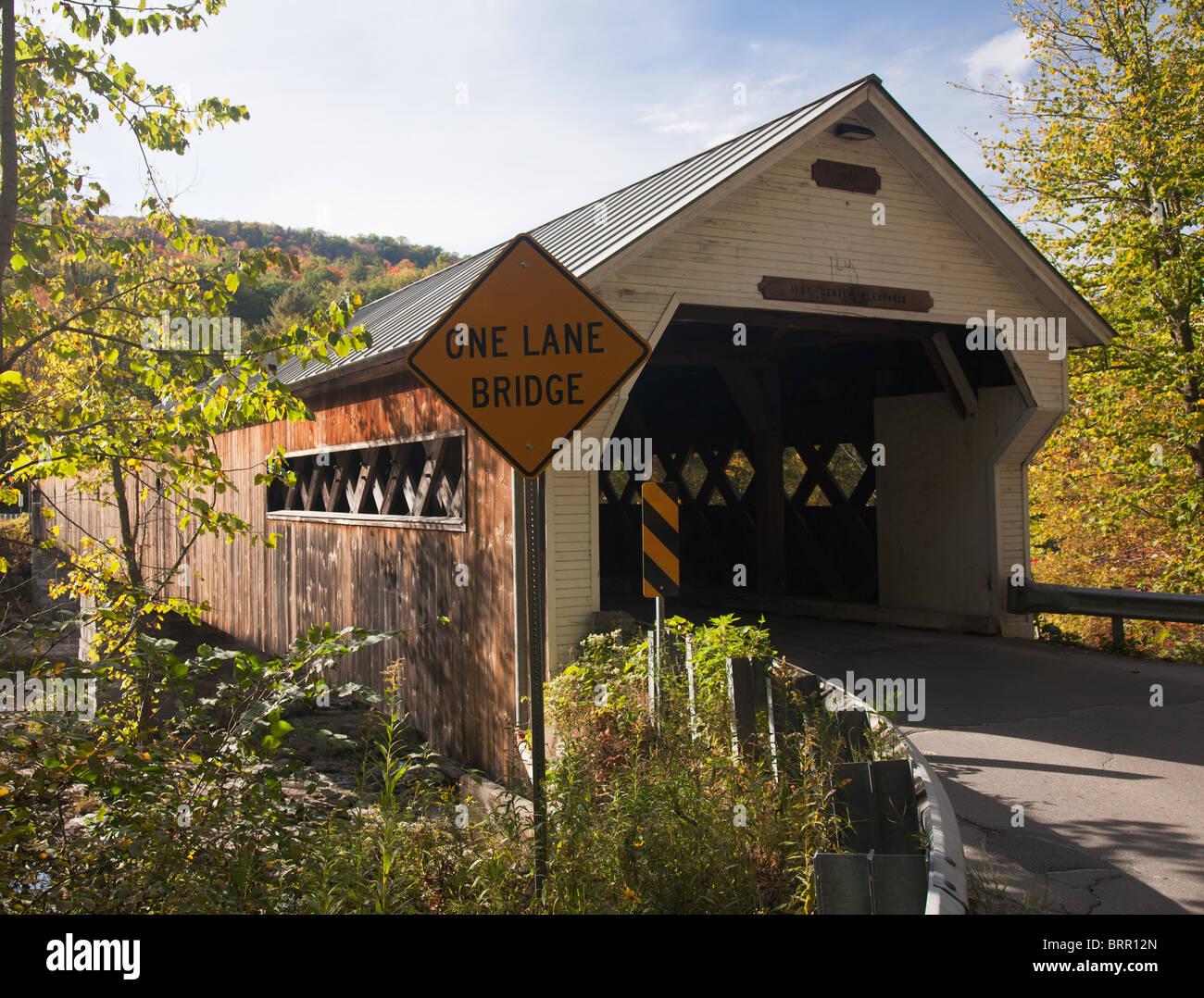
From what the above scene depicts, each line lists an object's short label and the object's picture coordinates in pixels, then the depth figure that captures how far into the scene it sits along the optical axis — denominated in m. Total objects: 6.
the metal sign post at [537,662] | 3.57
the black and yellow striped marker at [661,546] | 5.62
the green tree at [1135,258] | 16.59
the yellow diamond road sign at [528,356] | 3.77
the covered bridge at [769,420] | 7.86
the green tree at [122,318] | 5.47
